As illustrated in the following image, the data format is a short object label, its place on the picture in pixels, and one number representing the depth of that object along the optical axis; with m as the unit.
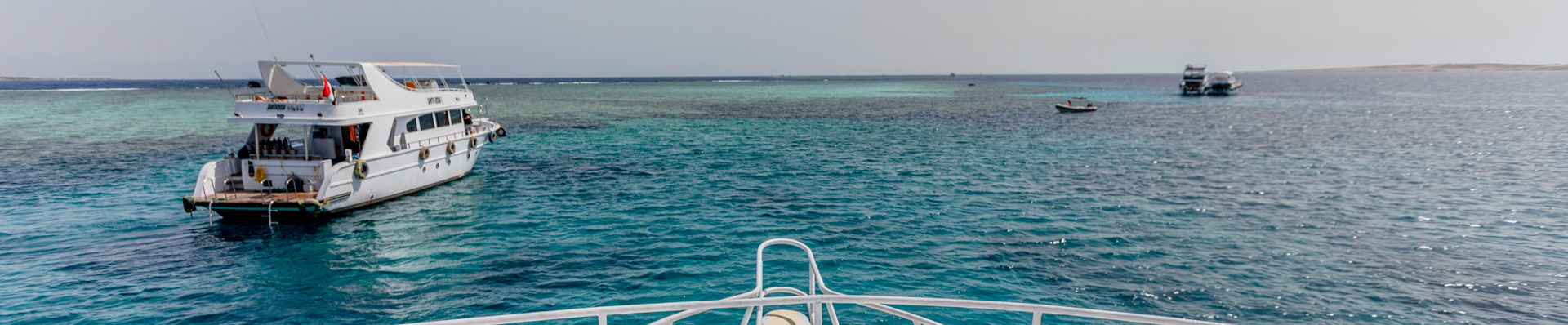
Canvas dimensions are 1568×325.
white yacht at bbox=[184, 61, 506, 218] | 21.28
